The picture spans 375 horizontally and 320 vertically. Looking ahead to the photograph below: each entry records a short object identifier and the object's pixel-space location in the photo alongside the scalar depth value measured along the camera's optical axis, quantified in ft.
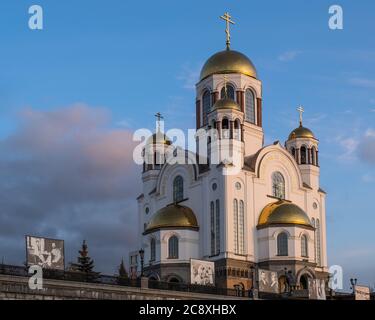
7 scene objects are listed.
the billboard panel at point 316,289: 194.49
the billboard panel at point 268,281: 191.72
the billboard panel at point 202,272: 184.34
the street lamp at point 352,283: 203.25
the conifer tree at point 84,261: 236.14
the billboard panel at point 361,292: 204.15
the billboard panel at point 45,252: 135.33
